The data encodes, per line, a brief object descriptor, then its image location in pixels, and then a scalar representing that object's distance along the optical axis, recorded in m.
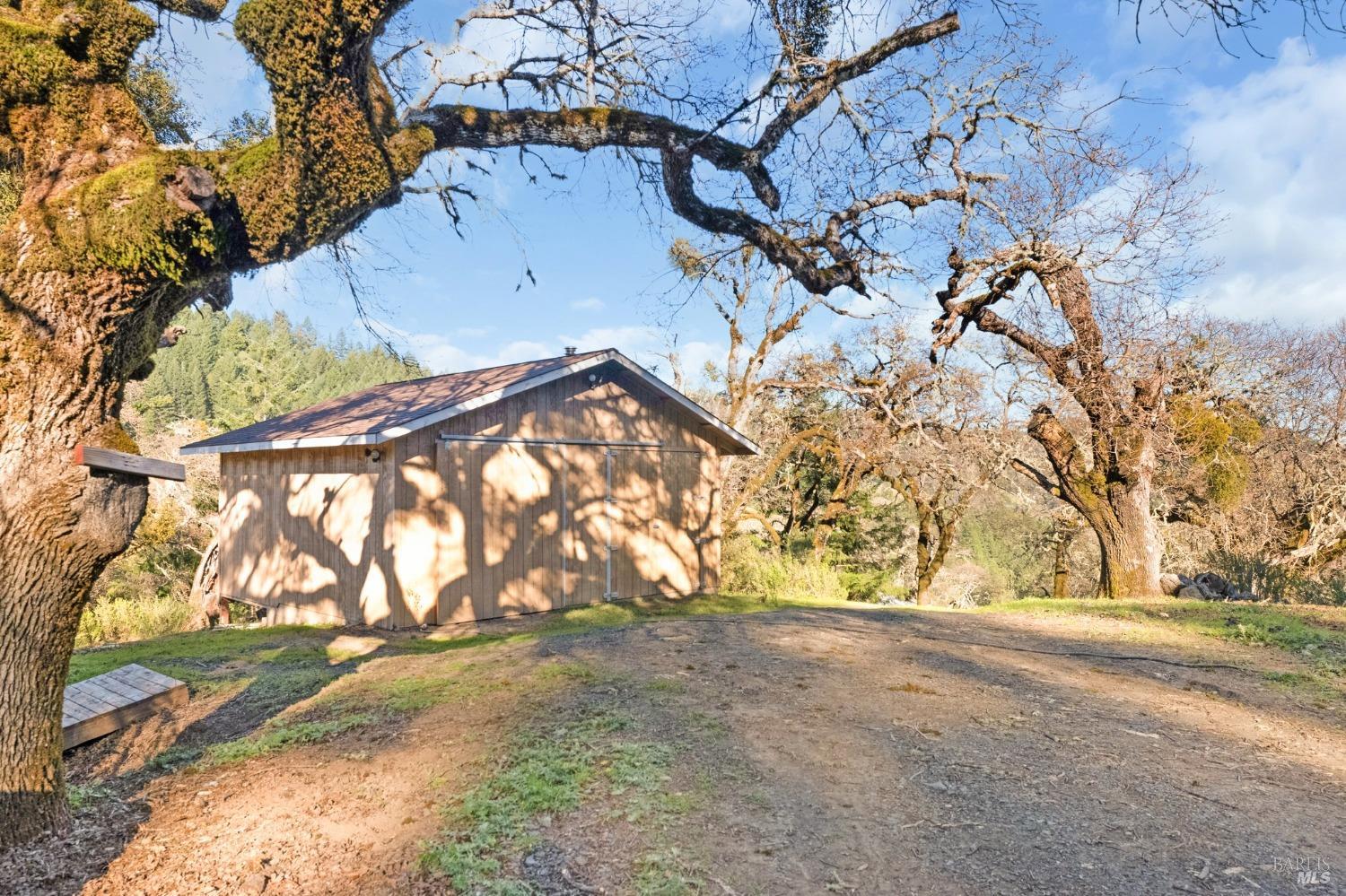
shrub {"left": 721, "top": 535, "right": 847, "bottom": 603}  12.91
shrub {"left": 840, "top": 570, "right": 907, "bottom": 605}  18.61
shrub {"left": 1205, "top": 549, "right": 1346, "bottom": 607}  13.25
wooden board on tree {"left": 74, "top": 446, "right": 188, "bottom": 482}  3.05
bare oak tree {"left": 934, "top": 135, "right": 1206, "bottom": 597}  9.67
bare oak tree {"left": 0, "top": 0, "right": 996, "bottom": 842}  2.98
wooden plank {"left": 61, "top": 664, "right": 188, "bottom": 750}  4.46
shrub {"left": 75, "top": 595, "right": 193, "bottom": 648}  11.44
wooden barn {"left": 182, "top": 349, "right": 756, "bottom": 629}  9.21
